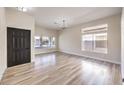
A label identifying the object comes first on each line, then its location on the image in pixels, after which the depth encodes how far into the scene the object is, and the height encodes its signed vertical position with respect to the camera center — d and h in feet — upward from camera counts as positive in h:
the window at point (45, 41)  23.61 +1.44
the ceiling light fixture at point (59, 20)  14.34 +5.71
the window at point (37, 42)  21.98 +1.03
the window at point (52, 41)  25.82 +1.56
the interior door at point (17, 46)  10.61 -0.16
